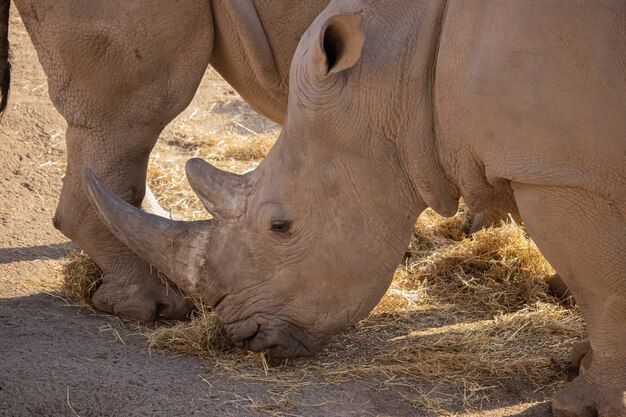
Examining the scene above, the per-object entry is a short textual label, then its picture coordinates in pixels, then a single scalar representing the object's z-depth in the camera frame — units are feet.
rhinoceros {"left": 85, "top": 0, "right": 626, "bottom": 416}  26.11
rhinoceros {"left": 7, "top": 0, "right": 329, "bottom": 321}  34.30
